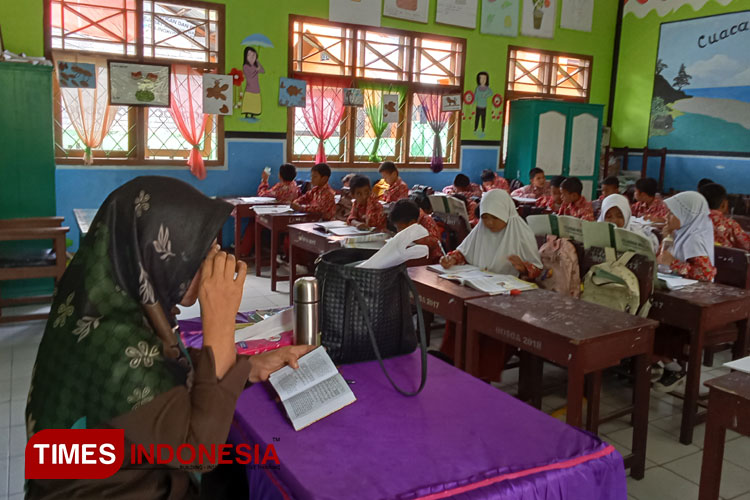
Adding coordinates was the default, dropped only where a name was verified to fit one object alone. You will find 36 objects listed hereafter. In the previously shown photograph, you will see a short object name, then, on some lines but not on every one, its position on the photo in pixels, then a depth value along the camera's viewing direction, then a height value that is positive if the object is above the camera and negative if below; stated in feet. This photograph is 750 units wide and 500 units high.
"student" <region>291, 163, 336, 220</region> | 18.33 -1.35
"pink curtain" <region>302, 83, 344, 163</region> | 23.55 +1.71
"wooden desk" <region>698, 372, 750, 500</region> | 5.36 -2.19
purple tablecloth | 3.71 -1.96
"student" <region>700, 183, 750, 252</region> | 13.44 -1.16
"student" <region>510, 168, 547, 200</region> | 25.58 -0.97
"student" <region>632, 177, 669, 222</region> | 18.98 -0.97
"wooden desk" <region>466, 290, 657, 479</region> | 6.86 -2.04
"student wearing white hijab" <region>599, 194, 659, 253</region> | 13.07 -0.89
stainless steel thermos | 5.24 -1.37
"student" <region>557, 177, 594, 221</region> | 18.54 -1.10
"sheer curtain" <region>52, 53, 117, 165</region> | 19.17 +1.16
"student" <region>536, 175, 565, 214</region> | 22.38 -1.24
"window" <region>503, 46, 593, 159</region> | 28.63 +4.45
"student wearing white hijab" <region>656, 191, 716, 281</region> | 11.39 -1.27
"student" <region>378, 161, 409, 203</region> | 21.02 -0.93
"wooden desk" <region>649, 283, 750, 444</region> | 8.68 -2.10
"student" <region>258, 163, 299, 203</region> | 20.74 -1.21
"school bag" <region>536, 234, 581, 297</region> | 9.78 -1.68
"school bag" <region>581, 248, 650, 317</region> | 8.93 -1.77
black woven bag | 5.26 -1.37
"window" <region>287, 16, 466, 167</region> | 23.45 +3.13
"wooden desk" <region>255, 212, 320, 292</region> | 17.00 -1.98
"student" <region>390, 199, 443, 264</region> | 12.21 -1.14
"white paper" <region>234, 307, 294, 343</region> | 5.91 -1.75
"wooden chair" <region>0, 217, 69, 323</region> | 13.26 -2.75
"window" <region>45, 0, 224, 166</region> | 19.11 +2.95
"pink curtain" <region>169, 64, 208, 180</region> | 20.88 +1.36
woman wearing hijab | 3.43 -1.17
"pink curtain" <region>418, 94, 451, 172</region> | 26.43 +1.75
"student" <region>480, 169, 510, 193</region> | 25.99 -0.77
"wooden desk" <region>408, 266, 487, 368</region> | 8.57 -2.03
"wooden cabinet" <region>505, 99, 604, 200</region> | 28.19 +1.29
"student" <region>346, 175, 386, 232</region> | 15.76 -1.37
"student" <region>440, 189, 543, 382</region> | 10.12 -1.45
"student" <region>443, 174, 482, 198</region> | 23.63 -1.08
